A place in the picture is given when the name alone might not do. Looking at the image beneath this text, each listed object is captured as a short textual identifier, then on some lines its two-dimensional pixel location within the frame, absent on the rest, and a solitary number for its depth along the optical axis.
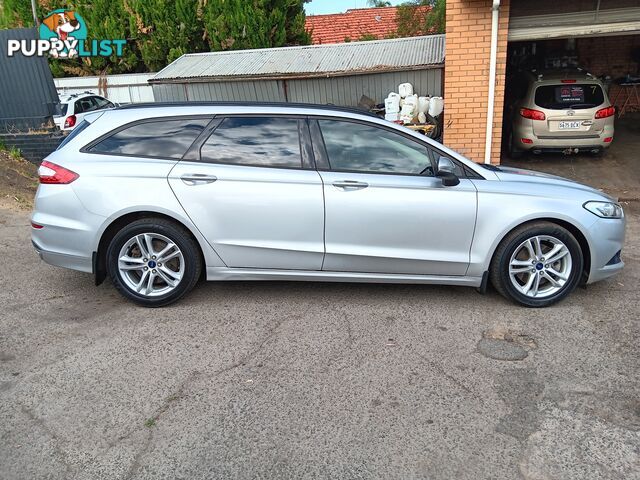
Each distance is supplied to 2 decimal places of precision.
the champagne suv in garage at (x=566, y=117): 9.44
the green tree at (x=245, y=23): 14.88
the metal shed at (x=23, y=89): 9.88
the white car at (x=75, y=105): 10.52
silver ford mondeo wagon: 4.35
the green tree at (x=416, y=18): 14.65
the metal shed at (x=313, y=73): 9.78
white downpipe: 7.79
